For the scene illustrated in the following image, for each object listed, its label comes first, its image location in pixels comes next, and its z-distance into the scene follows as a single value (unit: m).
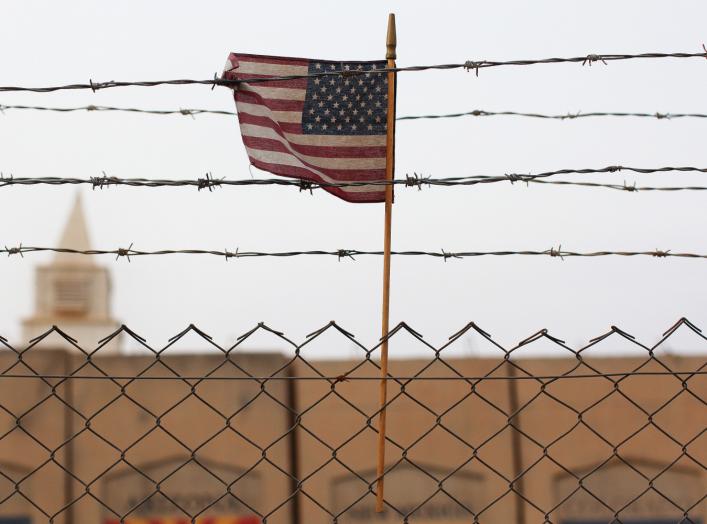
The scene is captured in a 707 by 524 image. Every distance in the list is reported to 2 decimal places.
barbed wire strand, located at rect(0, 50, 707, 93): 5.63
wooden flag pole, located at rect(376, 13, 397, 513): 5.47
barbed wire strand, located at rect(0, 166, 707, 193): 5.47
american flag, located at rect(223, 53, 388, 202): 6.12
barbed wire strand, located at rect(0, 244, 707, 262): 5.46
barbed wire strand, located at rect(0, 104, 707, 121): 6.50
